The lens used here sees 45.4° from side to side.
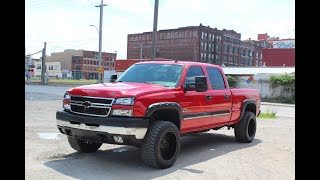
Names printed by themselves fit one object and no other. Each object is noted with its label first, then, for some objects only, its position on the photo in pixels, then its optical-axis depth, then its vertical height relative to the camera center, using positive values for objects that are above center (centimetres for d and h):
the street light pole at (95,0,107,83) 3989 +426
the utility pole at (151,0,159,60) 2002 +316
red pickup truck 603 -54
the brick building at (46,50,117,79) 13756 +567
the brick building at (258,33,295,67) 6985 +445
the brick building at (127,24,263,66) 10562 +992
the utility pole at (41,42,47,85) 5984 +195
